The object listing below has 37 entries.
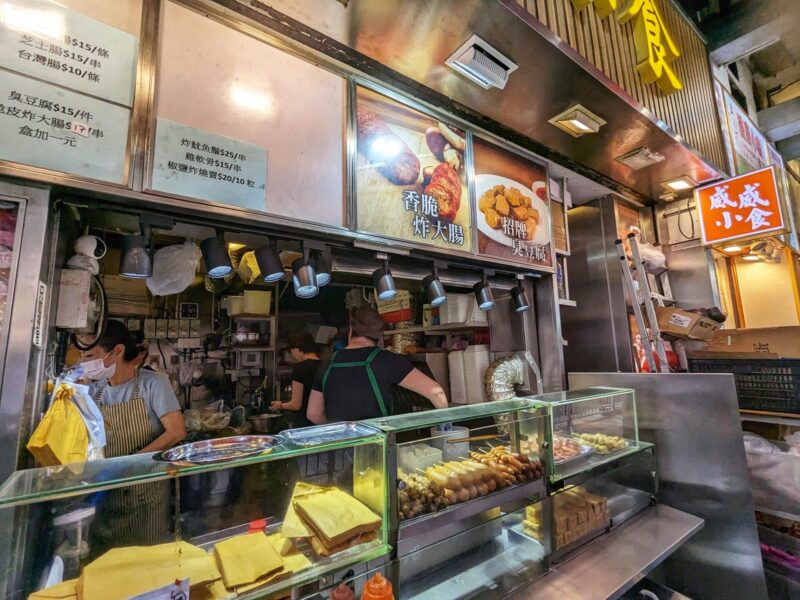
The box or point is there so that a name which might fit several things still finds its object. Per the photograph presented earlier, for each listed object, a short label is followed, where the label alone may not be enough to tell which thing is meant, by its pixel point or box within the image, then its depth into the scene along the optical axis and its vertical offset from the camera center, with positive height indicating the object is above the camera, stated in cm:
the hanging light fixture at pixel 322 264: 190 +47
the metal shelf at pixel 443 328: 321 +20
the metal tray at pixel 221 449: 103 -29
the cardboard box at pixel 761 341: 317 -4
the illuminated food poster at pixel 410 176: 201 +106
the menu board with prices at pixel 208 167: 140 +79
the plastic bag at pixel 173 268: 169 +42
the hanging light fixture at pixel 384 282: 202 +39
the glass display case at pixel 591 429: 199 -59
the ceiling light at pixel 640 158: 304 +160
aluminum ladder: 283 +29
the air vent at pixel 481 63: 188 +155
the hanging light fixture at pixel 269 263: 168 +43
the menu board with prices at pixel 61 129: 115 +80
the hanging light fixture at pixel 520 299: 281 +37
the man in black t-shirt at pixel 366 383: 224 -21
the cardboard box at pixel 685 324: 335 +14
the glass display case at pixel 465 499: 135 -63
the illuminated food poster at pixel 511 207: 257 +107
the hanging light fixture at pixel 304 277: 175 +37
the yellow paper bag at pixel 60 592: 87 -57
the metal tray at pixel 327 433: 120 -29
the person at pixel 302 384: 339 -30
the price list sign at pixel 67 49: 119 +111
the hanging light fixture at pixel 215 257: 154 +43
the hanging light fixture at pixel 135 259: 139 +39
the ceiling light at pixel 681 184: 362 +162
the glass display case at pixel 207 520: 92 -55
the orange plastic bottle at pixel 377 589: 108 -73
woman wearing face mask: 206 -25
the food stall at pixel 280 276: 107 +37
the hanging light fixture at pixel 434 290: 224 +37
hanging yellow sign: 280 +242
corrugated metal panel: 227 +216
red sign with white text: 336 +127
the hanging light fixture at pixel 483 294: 253 +37
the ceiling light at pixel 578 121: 244 +157
